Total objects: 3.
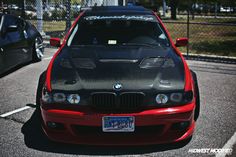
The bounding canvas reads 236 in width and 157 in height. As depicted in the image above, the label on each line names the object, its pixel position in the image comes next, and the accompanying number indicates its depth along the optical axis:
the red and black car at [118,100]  3.33
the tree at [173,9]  34.16
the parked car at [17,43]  6.96
